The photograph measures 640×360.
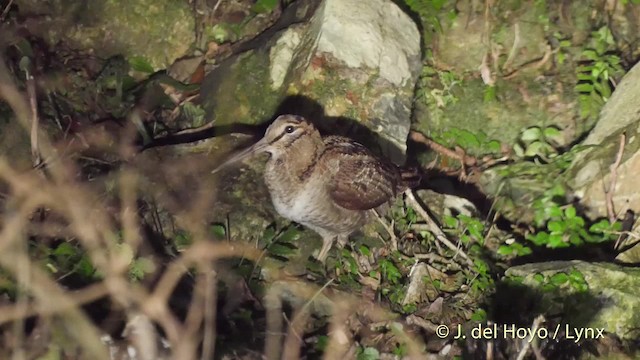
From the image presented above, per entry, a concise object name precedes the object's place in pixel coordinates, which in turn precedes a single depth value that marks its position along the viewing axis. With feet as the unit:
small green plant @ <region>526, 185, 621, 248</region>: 20.85
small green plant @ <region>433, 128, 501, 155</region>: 24.41
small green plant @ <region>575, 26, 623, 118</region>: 24.70
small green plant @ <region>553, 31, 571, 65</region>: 26.25
